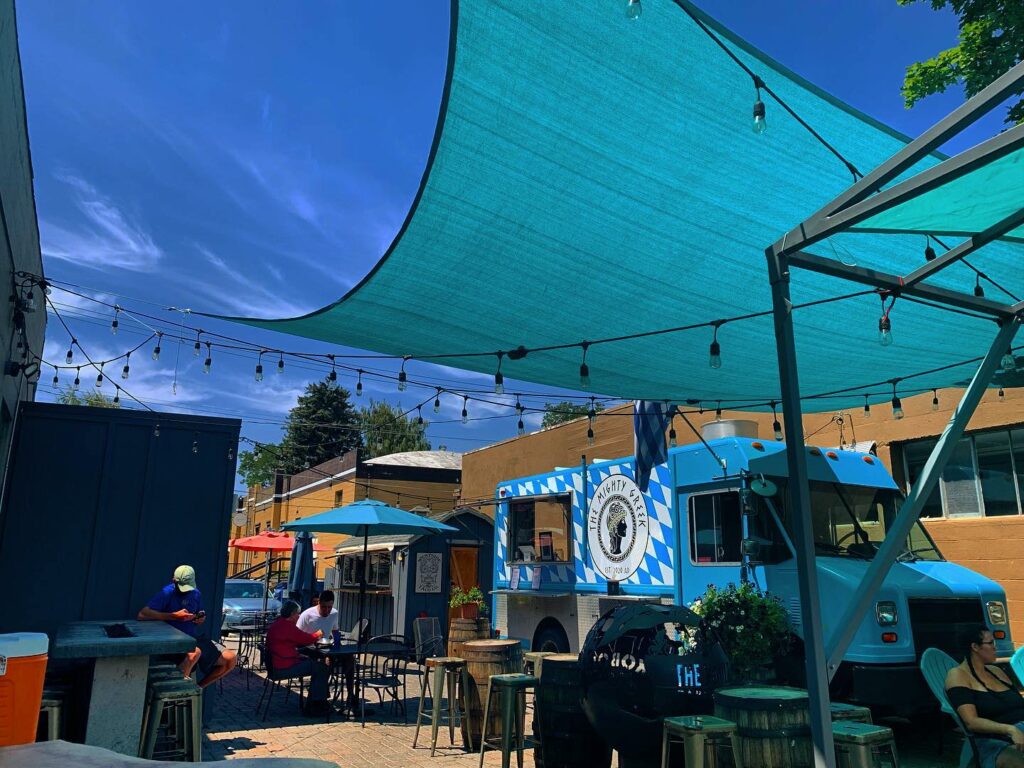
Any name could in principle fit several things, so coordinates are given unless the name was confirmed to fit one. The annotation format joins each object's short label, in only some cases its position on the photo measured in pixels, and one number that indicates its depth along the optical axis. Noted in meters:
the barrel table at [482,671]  6.03
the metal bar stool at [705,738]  3.28
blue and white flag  8.15
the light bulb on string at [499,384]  6.67
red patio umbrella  16.25
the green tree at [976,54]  7.51
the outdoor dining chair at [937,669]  4.75
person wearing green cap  6.23
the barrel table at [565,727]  4.68
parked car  15.95
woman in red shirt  7.48
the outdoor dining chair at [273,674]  7.42
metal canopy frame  2.89
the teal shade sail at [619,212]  3.66
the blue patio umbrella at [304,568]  14.15
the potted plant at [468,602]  13.11
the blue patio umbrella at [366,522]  9.36
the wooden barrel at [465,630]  8.30
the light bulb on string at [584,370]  6.33
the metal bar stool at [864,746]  3.27
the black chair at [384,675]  7.60
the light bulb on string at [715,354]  5.81
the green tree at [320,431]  52.03
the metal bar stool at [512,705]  4.82
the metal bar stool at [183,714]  4.32
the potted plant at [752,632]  5.93
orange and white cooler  2.64
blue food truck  5.81
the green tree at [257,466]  51.75
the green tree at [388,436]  48.34
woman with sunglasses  3.96
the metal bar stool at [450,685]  6.11
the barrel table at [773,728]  3.33
